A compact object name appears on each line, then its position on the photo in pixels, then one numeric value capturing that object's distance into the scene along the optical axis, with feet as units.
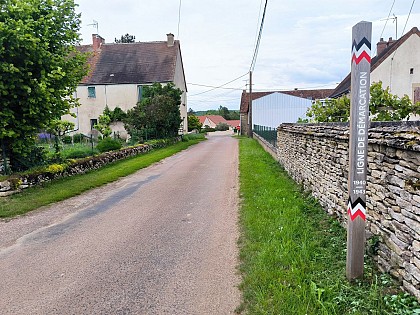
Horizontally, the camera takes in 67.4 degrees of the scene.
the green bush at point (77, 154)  42.73
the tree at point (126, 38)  194.70
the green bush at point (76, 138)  82.99
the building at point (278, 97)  133.49
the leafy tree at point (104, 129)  66.69
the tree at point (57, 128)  33.99
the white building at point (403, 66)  68.39
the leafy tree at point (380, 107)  35.32
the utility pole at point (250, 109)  128.85
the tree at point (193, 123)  199.35
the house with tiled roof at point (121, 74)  109.19
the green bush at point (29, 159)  32.68
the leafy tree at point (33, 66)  28.60
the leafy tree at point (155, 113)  78.48
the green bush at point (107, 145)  52.78
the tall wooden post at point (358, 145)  11.13
